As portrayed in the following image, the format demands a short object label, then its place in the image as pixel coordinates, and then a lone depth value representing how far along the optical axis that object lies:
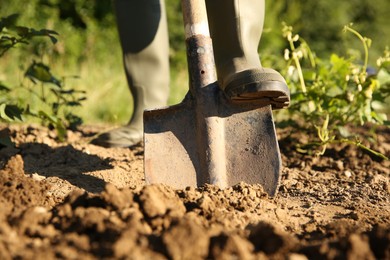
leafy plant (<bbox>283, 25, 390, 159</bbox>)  2.78
